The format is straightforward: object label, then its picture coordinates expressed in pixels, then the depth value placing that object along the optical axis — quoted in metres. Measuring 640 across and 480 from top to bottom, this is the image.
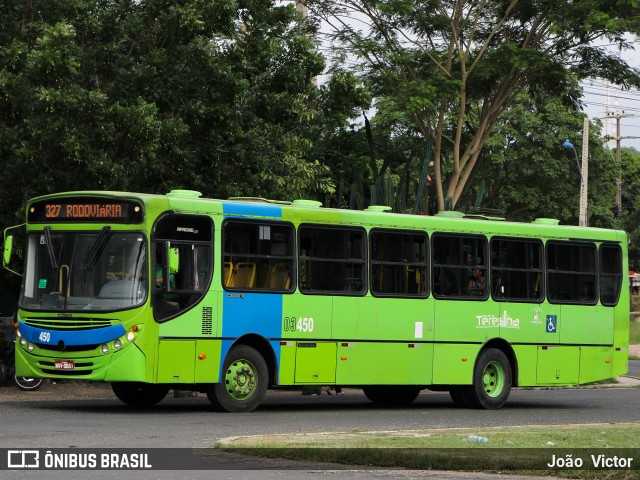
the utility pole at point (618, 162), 64.56
